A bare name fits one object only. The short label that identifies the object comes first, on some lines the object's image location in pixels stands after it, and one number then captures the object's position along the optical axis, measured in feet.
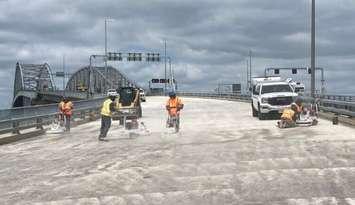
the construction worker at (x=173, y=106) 94.17
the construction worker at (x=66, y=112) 109.19
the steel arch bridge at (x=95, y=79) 484.74
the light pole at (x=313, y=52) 127.44
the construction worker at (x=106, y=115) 86.15
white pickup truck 122.52
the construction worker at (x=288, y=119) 93.30
